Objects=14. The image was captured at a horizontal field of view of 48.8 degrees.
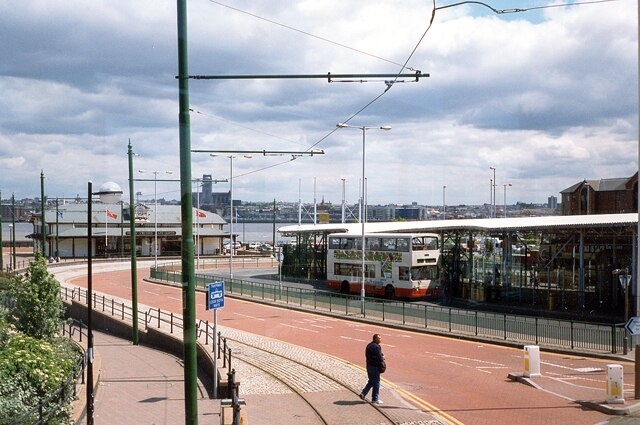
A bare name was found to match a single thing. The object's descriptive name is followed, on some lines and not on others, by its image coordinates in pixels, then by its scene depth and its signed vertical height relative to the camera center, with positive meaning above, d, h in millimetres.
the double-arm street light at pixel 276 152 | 25092 +2389
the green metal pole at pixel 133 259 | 27109 -1665
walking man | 15617 -3328
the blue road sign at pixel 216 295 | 16891 -1889
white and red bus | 42594 -2972
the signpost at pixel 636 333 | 16188 -2753
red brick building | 63156 +1845
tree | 22500 -2755
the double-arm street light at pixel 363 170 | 33597 +2421
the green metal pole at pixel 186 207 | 10336 +155
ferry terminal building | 82000 -1732
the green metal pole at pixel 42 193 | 57138 +2141
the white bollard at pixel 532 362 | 18609 -3869
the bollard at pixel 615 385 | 15398 -3738
